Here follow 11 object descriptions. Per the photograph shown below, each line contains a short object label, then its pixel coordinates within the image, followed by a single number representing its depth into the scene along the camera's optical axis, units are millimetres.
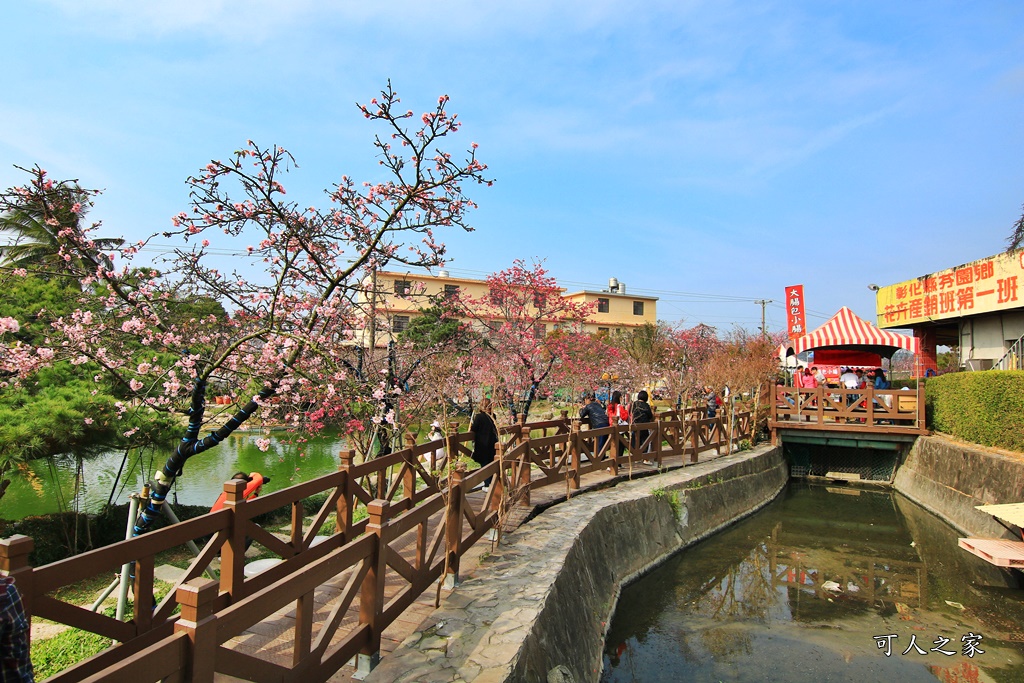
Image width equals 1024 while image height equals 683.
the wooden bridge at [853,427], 16750
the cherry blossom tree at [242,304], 6062
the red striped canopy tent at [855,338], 19641
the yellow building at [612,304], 46997
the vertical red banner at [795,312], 25422
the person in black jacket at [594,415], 12641
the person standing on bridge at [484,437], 8984
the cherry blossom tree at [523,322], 15969
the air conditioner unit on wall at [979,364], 16672
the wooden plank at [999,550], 8414
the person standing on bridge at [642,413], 13195
